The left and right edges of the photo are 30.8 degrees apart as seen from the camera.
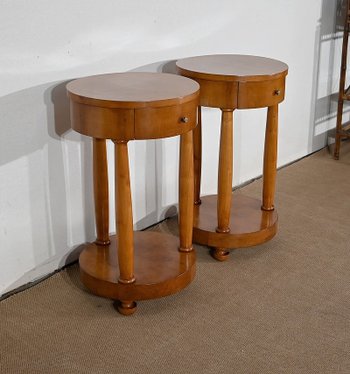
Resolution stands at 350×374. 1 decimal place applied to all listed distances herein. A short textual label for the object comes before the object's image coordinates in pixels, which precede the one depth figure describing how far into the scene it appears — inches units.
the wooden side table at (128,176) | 72.7
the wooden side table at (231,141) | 87.8
